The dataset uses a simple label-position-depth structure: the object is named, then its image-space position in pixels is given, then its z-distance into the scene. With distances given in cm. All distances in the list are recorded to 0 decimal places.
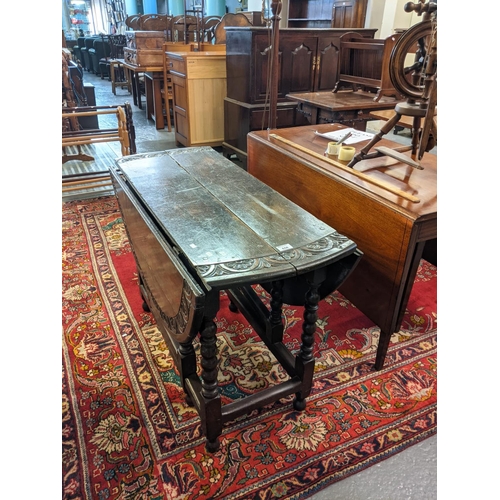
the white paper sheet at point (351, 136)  220
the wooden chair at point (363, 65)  276
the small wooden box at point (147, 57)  534
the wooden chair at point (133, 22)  738
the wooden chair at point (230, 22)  541
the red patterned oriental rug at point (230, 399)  133
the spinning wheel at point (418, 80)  156
